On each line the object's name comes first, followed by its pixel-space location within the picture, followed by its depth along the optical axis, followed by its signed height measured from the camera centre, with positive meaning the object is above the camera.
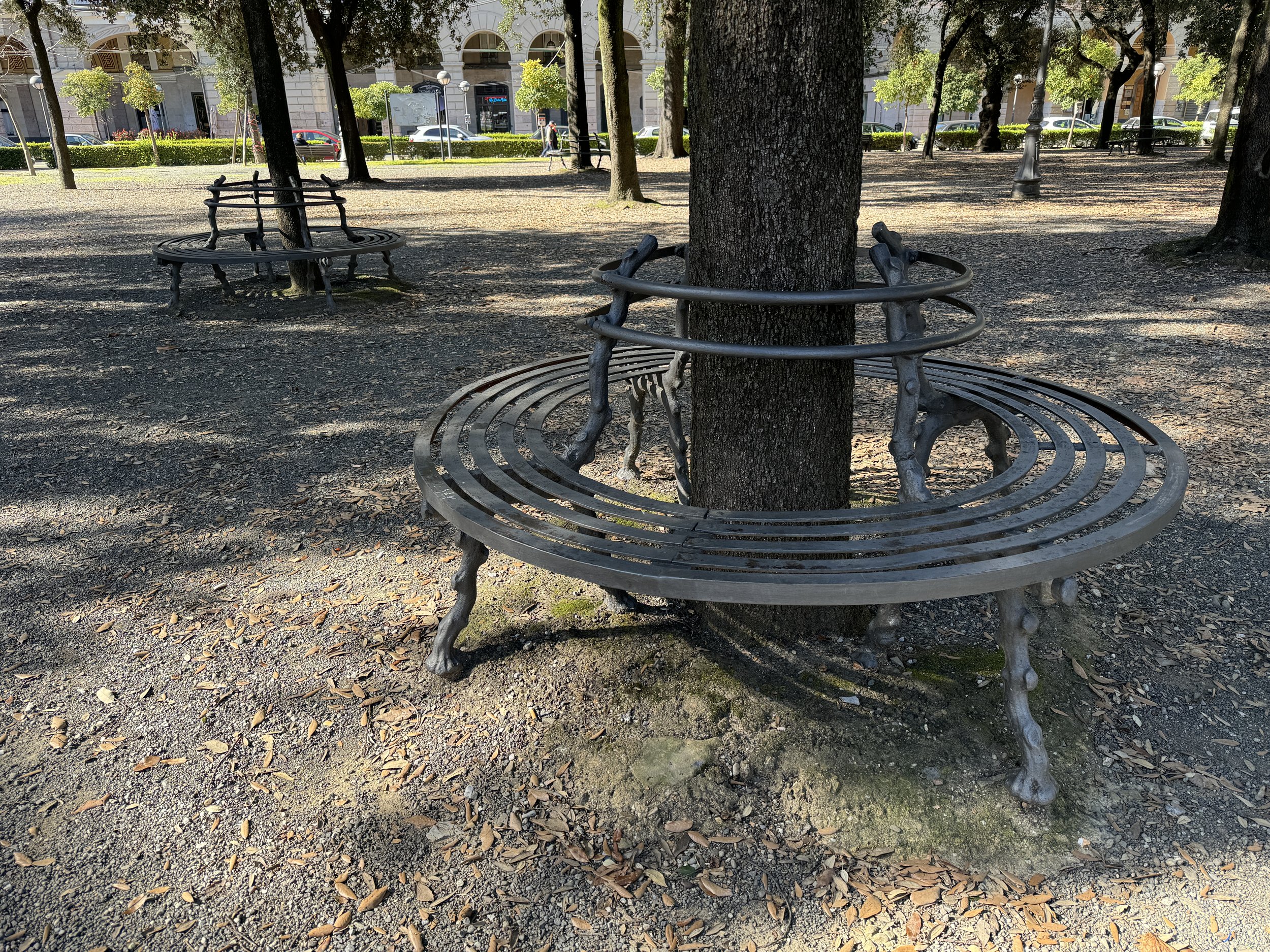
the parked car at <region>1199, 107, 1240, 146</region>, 32.28 -0.30
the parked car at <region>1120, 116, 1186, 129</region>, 39.53 +0.06
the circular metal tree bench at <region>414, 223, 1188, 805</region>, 1.84 -0.82
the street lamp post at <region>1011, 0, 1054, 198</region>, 13.98 -0.46
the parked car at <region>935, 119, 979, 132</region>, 41.97 +0.28
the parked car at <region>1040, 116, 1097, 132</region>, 41.94 +0.26
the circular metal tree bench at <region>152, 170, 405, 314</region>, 6.93 -0.68
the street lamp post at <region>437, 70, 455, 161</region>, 32.28 +0.85
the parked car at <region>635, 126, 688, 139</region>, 39.06 +0.51
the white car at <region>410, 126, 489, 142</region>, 36.78 +0.70
